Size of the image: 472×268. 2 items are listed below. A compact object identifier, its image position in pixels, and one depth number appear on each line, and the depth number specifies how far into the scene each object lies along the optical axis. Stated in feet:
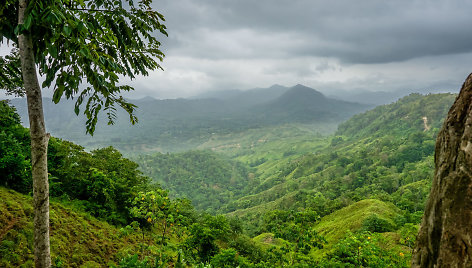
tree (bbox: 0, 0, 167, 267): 14.67
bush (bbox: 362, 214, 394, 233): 129.70
